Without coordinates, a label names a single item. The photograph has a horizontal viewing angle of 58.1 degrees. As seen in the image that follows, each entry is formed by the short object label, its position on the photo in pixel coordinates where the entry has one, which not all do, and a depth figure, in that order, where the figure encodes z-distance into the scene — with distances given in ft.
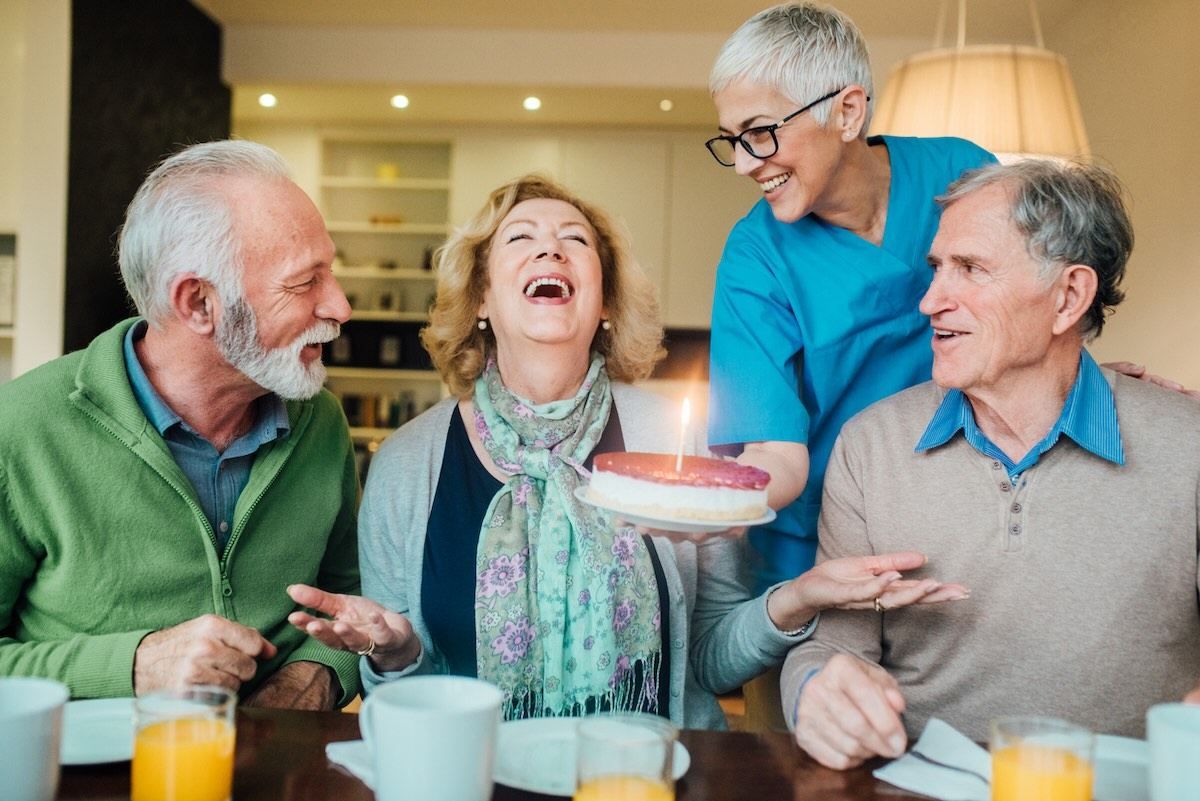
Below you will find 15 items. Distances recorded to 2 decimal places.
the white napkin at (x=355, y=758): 3.48
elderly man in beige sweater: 4.96
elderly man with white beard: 5.05
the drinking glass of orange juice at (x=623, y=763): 3.01
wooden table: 3.40
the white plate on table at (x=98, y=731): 3.52
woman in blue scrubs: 6.17
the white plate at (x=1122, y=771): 3.50
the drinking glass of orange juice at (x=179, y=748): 3.05
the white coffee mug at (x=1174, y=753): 2.93
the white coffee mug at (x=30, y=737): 2.85
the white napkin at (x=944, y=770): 3.53
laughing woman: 5.69
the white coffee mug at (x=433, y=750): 2.89
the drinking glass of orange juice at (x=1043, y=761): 3.09
